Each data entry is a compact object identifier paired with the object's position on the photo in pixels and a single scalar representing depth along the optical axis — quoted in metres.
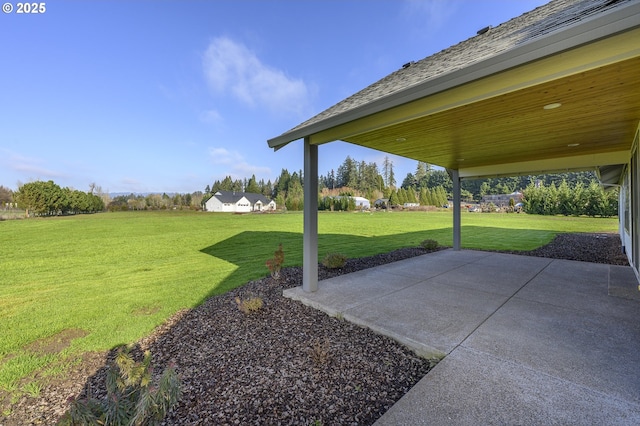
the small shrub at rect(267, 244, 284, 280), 5.57
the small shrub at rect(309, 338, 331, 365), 2.64
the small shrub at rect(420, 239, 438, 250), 9.19
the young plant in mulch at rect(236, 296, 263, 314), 3.90
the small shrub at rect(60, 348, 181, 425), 1.59
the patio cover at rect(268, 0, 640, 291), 2.10
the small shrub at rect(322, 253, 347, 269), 6.38
